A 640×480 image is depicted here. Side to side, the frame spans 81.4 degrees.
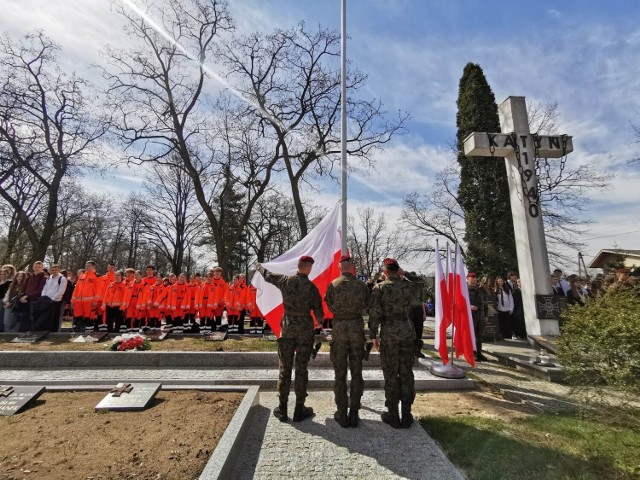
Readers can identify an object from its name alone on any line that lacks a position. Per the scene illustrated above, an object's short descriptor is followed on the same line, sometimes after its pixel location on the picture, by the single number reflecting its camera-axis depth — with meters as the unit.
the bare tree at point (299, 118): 19.70
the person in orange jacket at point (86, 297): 10.79
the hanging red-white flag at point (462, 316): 7.00
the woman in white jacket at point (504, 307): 12.00
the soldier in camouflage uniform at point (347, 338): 4.95
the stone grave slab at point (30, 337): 9.10
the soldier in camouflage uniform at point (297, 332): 5.07
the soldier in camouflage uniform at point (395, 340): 4.98
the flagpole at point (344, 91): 8.57
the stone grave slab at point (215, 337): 9.63
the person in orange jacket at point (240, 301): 11.68
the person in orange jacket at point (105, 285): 11.08
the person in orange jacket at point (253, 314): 11.61
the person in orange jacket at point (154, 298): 11.48
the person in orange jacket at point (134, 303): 11.24
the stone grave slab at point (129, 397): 4.77
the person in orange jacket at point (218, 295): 11.66
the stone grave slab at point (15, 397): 4.68
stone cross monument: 10.46
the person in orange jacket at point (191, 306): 11.62
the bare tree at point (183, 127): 19.14
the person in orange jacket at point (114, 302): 10.99
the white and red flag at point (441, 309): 7.10
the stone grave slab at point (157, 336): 9.50
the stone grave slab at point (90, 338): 9.18
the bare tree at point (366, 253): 41.68
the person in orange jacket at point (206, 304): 11.59
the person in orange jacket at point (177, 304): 11.61
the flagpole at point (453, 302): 7.11
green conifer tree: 20.47
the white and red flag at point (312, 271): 7.20
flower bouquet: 8.20
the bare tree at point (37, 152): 20.05
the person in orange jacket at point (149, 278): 11.67
